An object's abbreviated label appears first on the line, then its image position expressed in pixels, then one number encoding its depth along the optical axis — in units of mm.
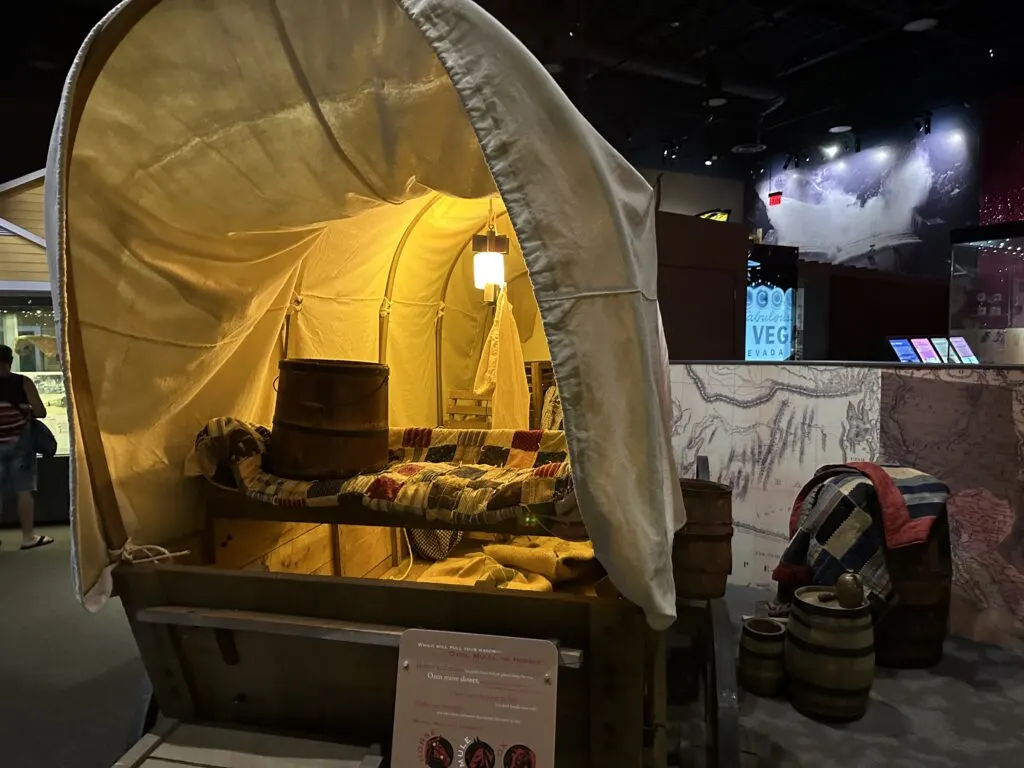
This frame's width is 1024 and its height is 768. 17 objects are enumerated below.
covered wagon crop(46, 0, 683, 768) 1433
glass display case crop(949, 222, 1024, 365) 7113
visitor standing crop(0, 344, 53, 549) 5383
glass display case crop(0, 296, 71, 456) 6473
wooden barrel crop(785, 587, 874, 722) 2885
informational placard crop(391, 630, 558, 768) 1460
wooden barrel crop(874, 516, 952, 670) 3366
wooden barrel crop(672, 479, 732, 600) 2426
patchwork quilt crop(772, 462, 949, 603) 3326
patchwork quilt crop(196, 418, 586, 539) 1989
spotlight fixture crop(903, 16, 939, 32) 6898
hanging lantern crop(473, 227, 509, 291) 3678
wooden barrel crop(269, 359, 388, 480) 2314
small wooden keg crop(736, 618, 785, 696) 3146
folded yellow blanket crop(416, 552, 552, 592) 2896
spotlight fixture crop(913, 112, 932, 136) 9121
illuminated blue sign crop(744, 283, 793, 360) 8820
